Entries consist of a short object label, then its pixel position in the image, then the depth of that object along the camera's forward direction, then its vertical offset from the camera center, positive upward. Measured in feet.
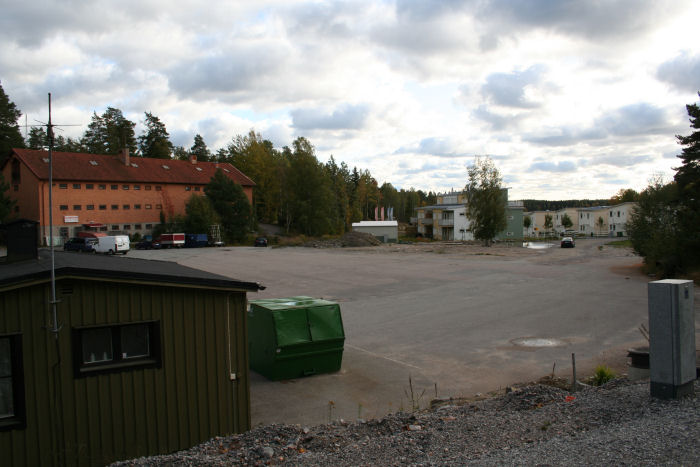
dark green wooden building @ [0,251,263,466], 22.80 -6.46
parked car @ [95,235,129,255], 149.69 -3.43
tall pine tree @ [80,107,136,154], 312.29 +62.63
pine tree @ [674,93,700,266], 87.56 +4.88
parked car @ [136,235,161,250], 189.07 -4.76
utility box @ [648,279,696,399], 21.54 -5.25
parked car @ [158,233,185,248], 191.72 -3.05
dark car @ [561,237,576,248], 198.64 -8.07
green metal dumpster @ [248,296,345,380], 36.81 -8.19
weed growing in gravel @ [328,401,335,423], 30.64 -11.54
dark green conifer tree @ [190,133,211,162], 344.28 +56.20
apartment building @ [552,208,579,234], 427.74 +3.71
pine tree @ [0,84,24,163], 232.32 +50.96
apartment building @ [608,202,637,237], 343.65 +2.57
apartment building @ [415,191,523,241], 293.64 +2.21
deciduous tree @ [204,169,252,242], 226.17 +11.08
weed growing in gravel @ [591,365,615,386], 32.49 -10.03
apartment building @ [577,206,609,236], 377.91 +1.29
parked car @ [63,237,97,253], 151.12 -3.09
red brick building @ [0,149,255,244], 193.16 +18.72
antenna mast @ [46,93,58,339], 22.81 -2.53
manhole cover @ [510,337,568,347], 46.93 -11.30
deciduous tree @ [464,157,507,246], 225.56 +9.59
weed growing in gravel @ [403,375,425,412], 31.62 -11.58
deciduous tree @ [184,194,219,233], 210.18 +6.76
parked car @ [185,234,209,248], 200.75 -3.55
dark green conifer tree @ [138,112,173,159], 323.04 +61.36
